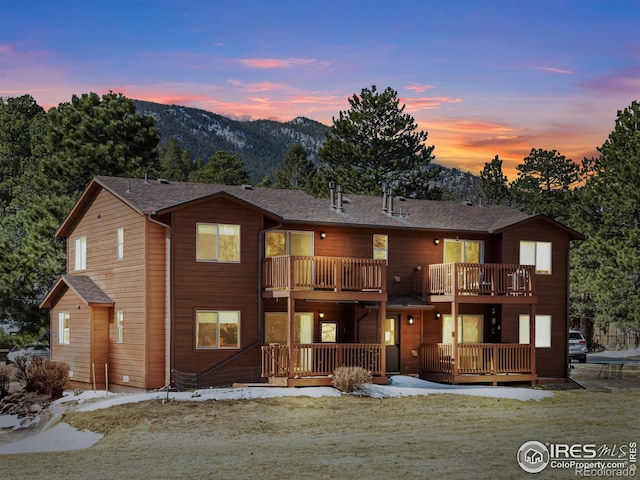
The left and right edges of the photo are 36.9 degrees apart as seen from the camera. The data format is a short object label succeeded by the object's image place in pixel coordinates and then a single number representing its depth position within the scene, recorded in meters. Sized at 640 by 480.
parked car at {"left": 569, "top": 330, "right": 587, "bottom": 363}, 45.72
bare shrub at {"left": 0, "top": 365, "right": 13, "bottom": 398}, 31.56
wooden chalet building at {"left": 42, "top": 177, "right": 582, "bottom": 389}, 29.97
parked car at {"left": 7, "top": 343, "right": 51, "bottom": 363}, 45.66
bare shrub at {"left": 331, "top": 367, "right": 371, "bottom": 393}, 28.49
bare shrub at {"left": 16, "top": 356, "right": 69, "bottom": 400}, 30.03
